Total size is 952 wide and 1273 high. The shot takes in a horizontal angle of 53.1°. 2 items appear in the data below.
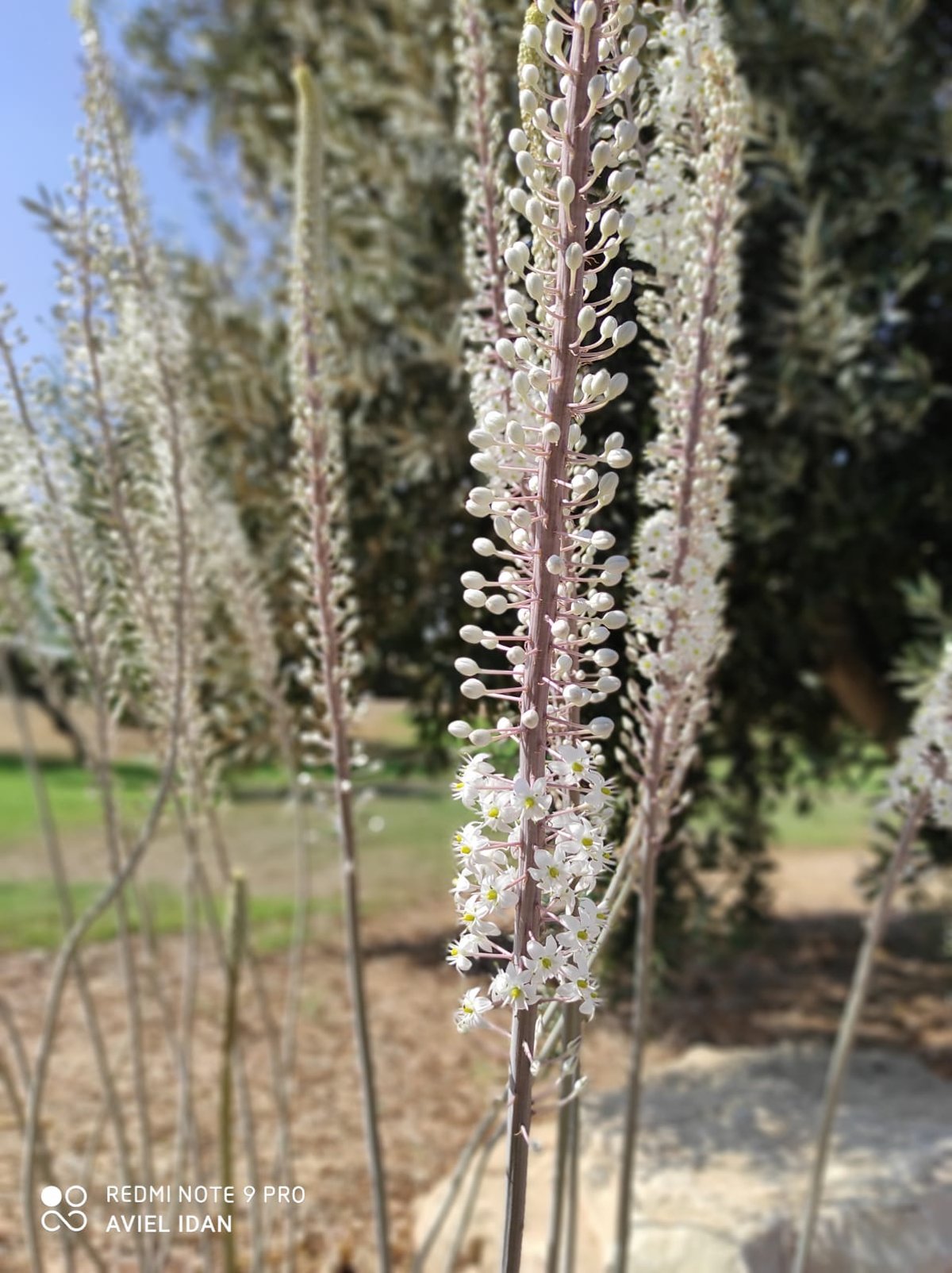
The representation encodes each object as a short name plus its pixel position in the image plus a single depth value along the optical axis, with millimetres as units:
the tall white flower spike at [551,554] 281
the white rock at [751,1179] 840
